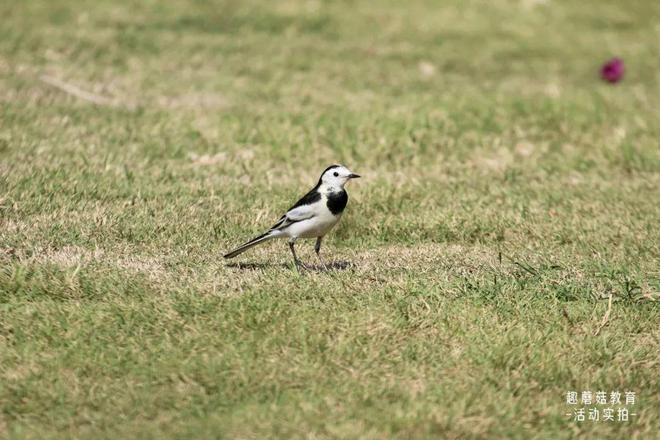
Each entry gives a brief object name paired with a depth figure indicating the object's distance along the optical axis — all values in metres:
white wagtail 13.94
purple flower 27.59
